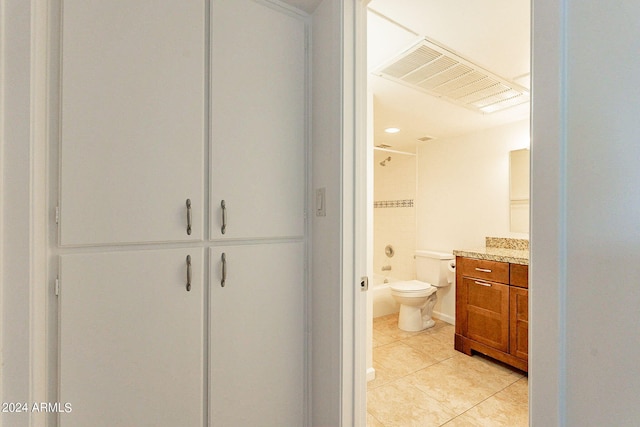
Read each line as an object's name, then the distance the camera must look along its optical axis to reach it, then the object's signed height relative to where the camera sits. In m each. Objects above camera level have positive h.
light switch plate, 1.36 +0.05
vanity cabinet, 2.25 -0.81
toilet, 3.15 -0.83
